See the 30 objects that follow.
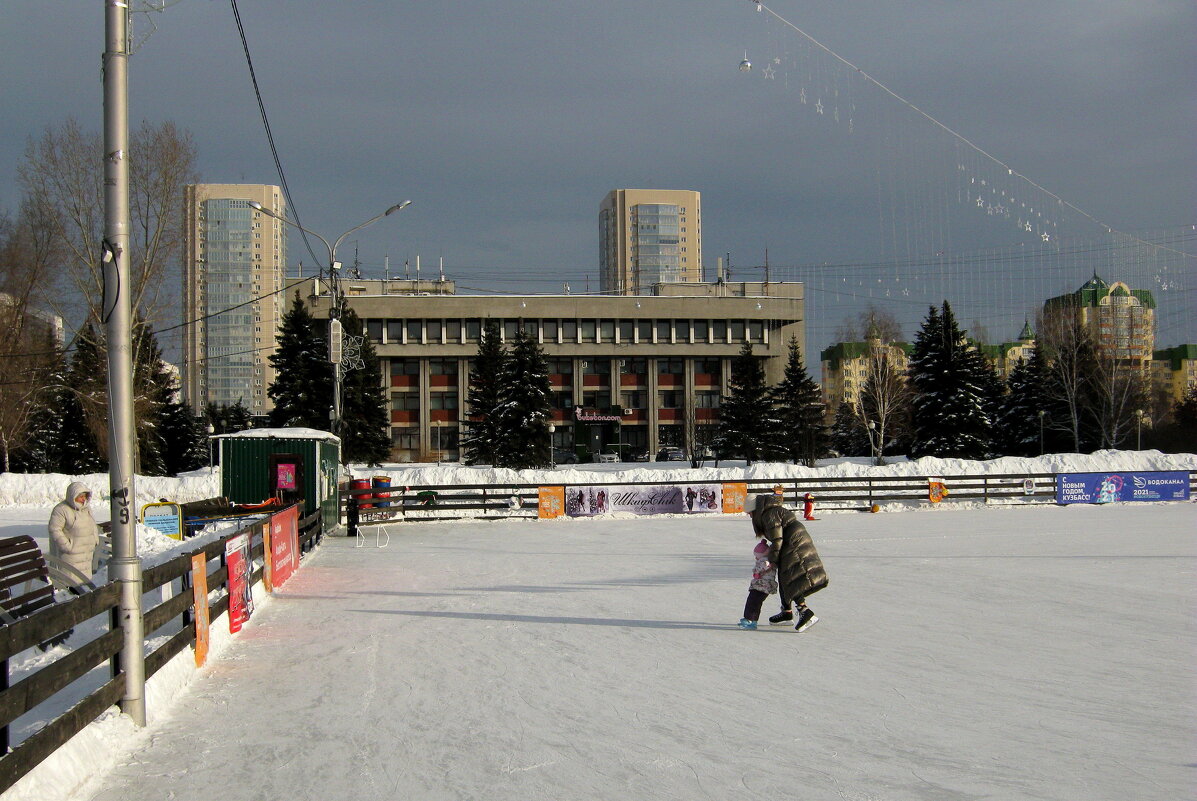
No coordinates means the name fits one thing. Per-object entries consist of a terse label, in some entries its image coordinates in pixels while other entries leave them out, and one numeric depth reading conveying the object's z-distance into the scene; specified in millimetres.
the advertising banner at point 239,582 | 10230
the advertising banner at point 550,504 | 31750
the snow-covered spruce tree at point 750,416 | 64875
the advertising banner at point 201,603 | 8578
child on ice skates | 10289
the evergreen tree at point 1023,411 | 63375
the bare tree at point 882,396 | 60094
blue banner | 35094
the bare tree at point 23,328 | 40719
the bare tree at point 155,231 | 36312
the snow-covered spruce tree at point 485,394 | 60750
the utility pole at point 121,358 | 6488
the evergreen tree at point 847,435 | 84000
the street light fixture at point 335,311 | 27891
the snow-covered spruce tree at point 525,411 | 56188
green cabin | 24000
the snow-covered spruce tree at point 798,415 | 65688
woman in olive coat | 10109
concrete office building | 88625
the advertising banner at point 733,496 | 32719
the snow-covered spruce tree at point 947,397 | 55938
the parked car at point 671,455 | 79344
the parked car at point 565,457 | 81775
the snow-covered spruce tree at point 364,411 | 56938
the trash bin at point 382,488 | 28688
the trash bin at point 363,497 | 27978
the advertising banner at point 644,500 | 32188
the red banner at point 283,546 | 13859
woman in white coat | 11781
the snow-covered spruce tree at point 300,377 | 56906
